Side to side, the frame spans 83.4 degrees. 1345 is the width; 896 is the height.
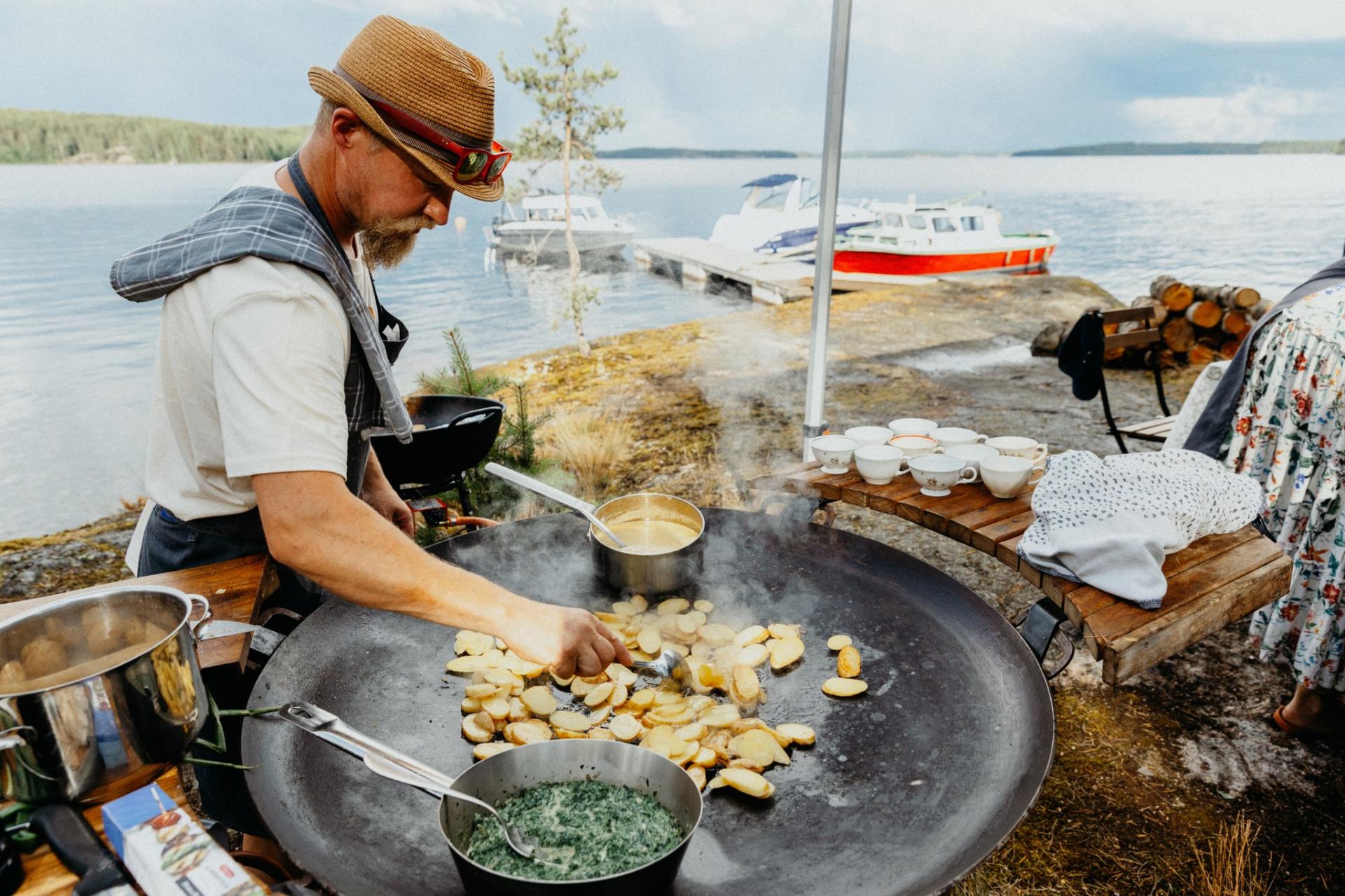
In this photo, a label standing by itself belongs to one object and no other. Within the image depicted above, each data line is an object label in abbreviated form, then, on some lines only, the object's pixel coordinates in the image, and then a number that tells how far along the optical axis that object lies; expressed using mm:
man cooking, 1268
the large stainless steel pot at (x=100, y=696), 911
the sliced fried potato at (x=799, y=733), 1426
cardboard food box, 805
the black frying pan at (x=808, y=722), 1155
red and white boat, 15250
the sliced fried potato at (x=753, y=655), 1668
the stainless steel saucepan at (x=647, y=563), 1788
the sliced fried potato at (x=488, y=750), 1404
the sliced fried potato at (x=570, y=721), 1498
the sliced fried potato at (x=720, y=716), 1492
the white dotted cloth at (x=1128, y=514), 1957
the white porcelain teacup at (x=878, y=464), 2645
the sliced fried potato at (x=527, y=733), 1428
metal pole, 3000
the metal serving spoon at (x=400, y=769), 1075
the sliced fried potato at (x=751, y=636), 1729
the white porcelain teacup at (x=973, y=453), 2656
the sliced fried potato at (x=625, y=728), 1475
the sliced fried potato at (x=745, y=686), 1553
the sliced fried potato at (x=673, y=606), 1859
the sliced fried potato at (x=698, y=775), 1331
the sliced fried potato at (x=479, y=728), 1455
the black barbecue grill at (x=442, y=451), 2783
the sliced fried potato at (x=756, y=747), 1367
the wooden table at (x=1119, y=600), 1838
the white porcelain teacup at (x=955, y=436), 2914
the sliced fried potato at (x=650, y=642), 1688
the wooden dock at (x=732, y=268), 16594
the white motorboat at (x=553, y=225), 19062
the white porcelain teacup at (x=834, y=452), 2777
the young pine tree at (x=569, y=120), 8734
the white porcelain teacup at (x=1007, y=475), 2498
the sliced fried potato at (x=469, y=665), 1656
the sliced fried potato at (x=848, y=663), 1604
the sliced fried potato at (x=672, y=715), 1507
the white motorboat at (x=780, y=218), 20734
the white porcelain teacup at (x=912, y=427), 3012
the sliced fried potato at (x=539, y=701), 1537
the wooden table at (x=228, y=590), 1464
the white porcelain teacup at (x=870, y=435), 2953
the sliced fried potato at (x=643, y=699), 1574
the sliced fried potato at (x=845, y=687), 1557
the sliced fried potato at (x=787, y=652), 1659
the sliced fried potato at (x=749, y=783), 1281
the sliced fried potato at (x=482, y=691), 1551
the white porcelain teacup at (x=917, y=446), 2861
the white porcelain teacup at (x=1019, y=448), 2750
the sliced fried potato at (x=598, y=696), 1580
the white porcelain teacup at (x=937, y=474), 2553
